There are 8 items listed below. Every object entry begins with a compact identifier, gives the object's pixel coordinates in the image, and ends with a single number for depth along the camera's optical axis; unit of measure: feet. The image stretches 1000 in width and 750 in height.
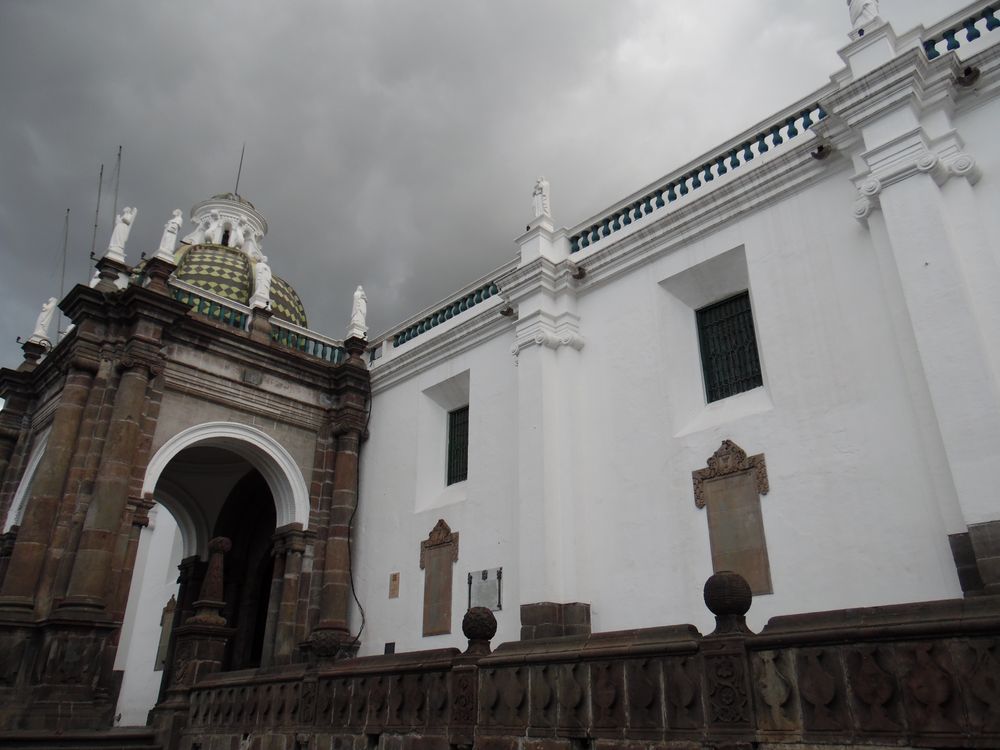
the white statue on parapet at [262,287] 48.39
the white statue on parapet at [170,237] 42.80
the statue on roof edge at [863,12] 29.43
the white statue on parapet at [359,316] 52.25
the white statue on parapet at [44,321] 51.57
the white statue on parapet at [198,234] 73.82
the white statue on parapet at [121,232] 43.86
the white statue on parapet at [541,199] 41.57
